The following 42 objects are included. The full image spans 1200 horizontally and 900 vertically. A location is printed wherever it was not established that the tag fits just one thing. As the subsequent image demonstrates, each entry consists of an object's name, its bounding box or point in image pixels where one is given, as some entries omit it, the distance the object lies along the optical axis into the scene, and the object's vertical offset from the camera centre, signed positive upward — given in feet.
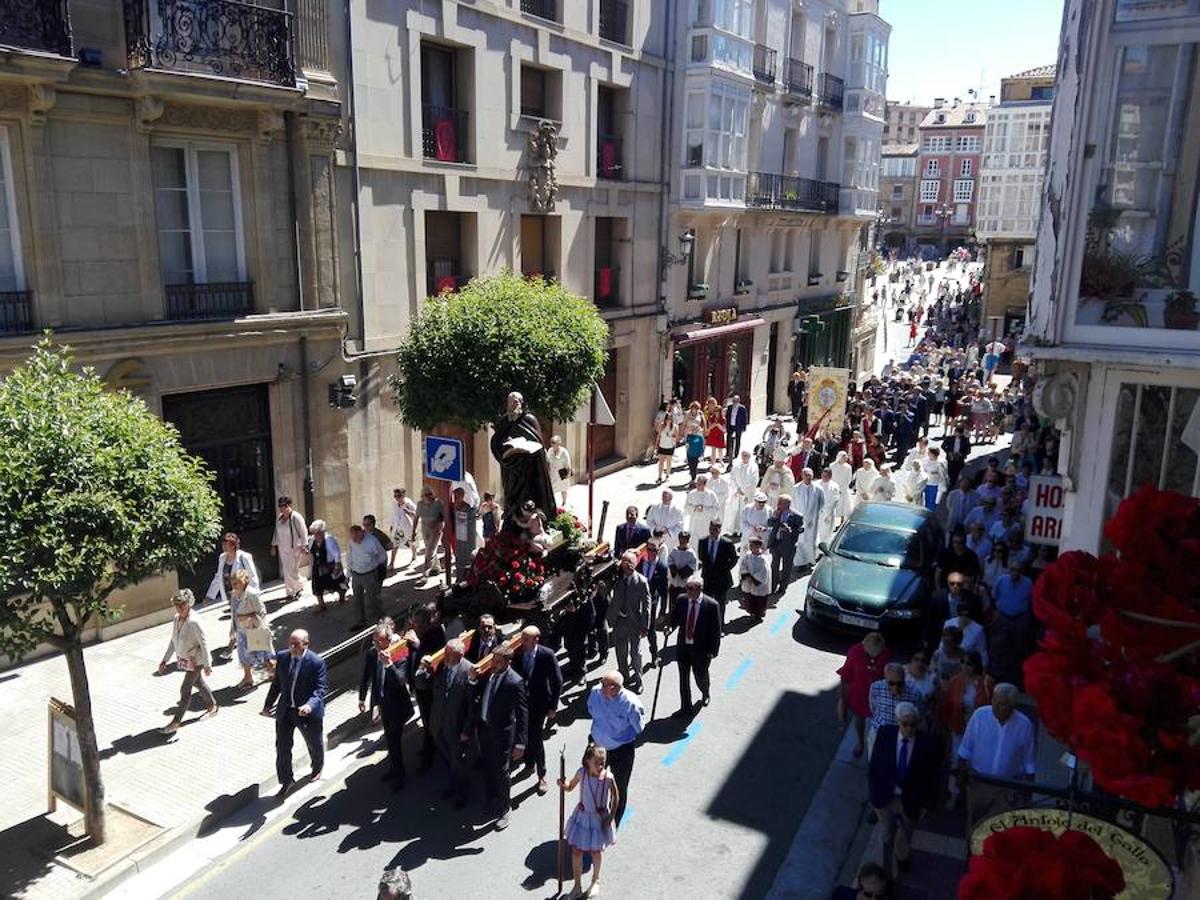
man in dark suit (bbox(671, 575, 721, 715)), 34.50 -13.89
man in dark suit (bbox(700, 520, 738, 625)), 41.50 -13.99
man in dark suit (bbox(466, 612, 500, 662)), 31.99 -13.39
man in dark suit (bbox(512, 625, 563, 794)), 30.60 -13.92
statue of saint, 40.29 -9.55
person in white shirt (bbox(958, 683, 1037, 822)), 25.77 -13.16
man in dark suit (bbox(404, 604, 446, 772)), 32.24 -13.86
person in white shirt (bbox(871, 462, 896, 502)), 54.65 -13.99
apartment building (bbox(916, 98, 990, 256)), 334.44 +19.73
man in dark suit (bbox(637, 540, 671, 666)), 40.09 -14.30
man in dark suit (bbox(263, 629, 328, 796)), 29.84 -14.06
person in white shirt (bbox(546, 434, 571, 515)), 58.08 -13.98
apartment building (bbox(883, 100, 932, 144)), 434.71 +48.91
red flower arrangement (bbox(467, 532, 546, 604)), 37.27 -12.84
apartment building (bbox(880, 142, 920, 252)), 349.57 +13.16
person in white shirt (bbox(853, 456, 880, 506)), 57.39 -14.33
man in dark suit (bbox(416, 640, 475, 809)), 29.32 -14.40
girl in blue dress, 24.79 -14.43
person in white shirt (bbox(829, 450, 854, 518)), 56.70 -13.83
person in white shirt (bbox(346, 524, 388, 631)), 43.32 -14.91
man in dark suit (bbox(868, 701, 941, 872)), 25.88 -13.84
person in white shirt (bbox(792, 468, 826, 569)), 51.44 -14.44
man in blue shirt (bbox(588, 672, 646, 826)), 27.14 -13.47
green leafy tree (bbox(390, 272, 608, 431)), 46.32 -6.15
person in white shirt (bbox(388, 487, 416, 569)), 50.75 -15.11
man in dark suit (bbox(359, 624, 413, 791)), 30.78 -14.62
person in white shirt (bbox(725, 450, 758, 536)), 56.39 -14.54
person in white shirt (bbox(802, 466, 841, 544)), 52.75 -14.58
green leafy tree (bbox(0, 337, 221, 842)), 23.82 -7.13
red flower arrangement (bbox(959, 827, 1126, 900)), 9.70 -6.27
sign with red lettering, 31.73 -8.81
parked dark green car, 40.98 -14.67
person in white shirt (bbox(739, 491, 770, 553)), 47.85 -13.74
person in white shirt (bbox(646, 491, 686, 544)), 47.42 -13.76
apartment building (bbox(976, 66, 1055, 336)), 146.92 +4.65
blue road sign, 41.32 -9.57
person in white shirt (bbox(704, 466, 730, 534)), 54.70 -14.13
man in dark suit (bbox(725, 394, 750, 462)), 76.95 -15.18
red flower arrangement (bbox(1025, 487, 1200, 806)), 10.34 -4.67
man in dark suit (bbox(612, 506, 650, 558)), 44.27 -13.53
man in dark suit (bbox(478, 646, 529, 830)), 28.68 -14.21
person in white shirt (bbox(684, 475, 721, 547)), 52.47 -14.57
